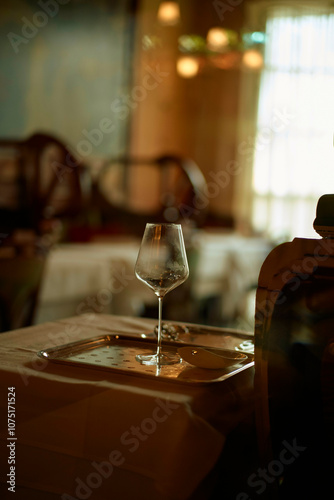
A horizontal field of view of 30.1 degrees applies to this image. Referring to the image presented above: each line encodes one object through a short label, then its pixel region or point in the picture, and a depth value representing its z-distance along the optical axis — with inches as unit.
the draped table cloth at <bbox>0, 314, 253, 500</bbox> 32.9
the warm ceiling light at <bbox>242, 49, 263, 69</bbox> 230.5
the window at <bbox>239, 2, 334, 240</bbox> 259.8
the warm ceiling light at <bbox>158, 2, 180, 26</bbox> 205.8
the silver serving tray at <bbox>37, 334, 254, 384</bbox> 37.0
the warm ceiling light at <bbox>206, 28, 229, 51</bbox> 220.5
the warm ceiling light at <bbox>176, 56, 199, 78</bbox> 231.6
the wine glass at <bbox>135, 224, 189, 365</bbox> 41.1
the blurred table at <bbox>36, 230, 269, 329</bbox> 120.0
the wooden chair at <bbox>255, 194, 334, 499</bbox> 35.1
